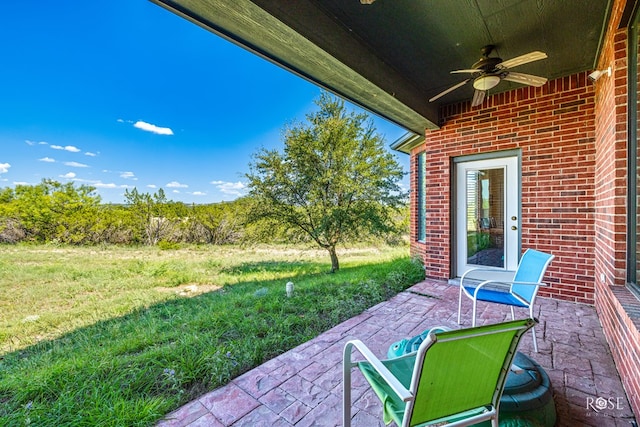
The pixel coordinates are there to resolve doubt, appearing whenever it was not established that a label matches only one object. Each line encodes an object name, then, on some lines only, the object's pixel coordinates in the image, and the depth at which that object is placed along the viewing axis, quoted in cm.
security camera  249
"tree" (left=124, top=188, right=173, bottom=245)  806
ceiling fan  271
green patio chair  95
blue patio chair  235
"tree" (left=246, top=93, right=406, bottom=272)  573
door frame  394
